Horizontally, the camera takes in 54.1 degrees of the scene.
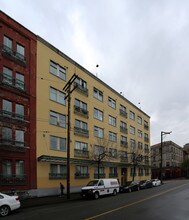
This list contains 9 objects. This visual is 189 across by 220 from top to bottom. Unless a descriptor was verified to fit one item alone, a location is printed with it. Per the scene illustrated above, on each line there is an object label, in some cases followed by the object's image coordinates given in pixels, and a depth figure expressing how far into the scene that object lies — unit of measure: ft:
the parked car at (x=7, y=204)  33.65
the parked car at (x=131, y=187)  74.16
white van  55.71
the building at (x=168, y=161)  205.24
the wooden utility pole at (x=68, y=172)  53.38
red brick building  54.63
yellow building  65.27
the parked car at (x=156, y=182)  99.15
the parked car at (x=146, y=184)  86.79
